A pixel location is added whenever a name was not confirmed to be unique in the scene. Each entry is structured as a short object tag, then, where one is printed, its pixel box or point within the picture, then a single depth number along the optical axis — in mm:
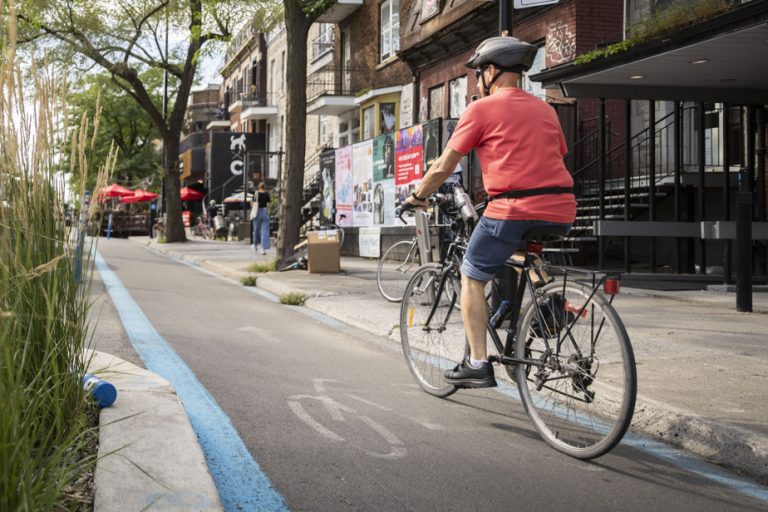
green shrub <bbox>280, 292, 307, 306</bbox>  11781
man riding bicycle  4645
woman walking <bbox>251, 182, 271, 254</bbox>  22344
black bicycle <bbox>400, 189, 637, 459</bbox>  4137
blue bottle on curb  3844
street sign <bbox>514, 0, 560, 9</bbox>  7703
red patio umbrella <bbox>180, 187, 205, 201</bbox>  54969
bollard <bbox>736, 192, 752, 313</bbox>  9422
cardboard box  15602
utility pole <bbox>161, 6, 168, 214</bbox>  31941
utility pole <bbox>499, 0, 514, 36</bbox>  8008
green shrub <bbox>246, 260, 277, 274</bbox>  16547
